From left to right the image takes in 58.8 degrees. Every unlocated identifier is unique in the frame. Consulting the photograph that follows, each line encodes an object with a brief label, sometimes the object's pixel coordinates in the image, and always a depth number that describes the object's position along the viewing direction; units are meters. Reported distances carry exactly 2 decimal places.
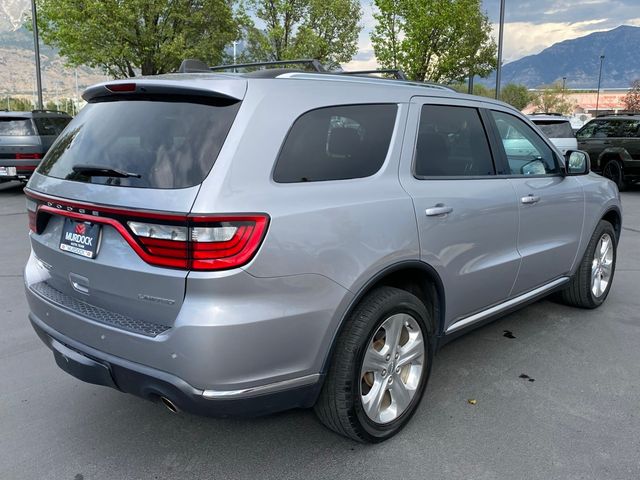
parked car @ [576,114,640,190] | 13.10
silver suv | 2.19
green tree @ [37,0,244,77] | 18.08
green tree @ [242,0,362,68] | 23.20
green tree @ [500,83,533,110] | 74.56
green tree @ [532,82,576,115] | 72.86
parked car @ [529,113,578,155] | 12.55
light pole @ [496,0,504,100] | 16.22
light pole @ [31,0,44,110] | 18.72
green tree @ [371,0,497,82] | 21.30
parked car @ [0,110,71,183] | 11.19
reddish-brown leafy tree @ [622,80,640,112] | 40.81
